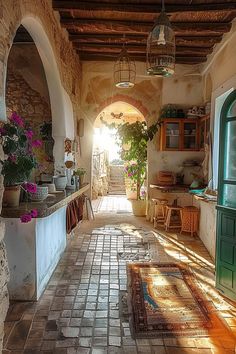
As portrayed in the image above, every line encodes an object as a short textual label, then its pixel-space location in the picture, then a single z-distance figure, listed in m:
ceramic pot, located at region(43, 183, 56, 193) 3.67
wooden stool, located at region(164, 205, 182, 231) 5.55
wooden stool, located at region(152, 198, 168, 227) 5.86
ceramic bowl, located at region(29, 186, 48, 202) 2.96
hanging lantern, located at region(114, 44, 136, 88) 5.65
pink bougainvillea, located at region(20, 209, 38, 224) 2.38
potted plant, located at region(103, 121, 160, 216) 6.47
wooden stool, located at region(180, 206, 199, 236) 5.32
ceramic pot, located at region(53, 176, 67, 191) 4.00
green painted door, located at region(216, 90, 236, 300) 2.99
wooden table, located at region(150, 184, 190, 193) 5.68
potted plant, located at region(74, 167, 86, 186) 4.85
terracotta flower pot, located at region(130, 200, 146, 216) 6.71
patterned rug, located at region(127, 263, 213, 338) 2.44
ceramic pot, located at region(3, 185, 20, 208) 2.66
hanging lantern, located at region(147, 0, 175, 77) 2.79
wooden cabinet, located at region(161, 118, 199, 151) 5.86
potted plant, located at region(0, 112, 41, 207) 2.22
